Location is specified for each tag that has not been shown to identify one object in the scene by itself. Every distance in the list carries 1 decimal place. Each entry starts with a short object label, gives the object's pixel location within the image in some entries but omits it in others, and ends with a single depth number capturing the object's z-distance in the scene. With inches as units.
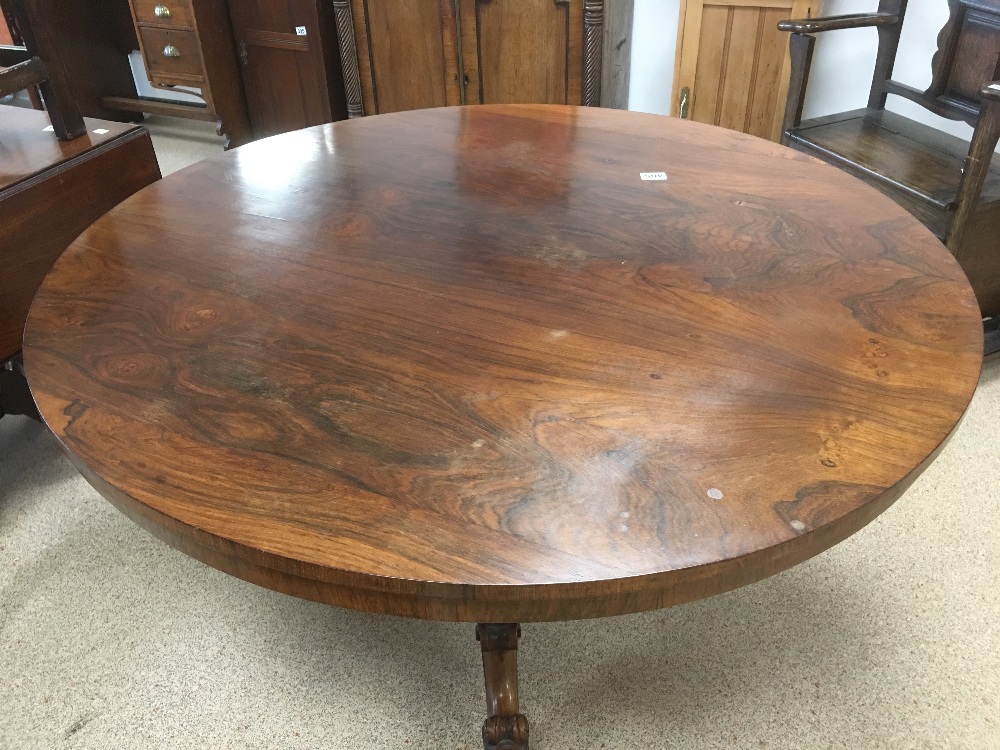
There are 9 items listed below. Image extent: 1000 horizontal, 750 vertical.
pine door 91.3
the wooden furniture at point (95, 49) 120.5
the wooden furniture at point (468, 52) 93.9
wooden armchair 63.9
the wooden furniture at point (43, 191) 60.0
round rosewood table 27.2
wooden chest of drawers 109.3
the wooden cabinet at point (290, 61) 105.5
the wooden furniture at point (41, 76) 61.0
